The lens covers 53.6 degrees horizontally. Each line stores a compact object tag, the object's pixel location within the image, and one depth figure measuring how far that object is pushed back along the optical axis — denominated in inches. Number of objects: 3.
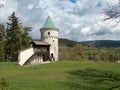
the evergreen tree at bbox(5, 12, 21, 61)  1211.0
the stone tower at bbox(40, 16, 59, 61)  985.3
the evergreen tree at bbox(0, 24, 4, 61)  1214.2
